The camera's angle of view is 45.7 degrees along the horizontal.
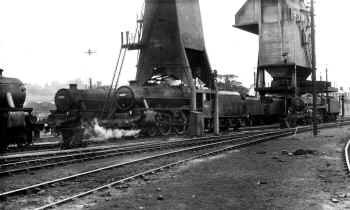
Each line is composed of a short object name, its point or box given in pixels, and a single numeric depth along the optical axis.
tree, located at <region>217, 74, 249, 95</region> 61.32
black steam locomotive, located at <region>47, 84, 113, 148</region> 19.14
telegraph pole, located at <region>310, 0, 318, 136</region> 21.44
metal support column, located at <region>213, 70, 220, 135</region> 23.78
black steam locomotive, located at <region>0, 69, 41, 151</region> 13.90
